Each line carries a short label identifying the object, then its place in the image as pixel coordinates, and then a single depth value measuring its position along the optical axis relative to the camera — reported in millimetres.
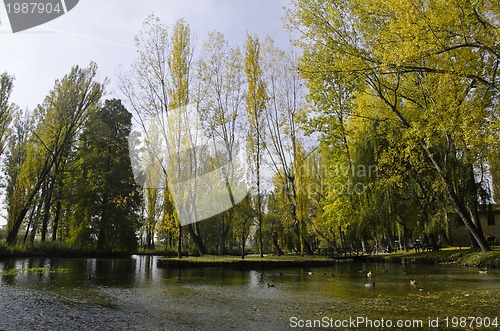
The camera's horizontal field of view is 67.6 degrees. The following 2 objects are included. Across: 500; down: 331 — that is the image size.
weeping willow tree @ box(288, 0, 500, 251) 8906
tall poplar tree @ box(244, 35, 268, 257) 21609
